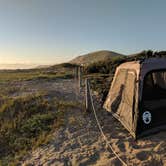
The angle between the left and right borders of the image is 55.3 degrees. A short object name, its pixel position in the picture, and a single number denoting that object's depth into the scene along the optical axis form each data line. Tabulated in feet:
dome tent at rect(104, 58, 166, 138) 11.64
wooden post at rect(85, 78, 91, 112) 16.57
